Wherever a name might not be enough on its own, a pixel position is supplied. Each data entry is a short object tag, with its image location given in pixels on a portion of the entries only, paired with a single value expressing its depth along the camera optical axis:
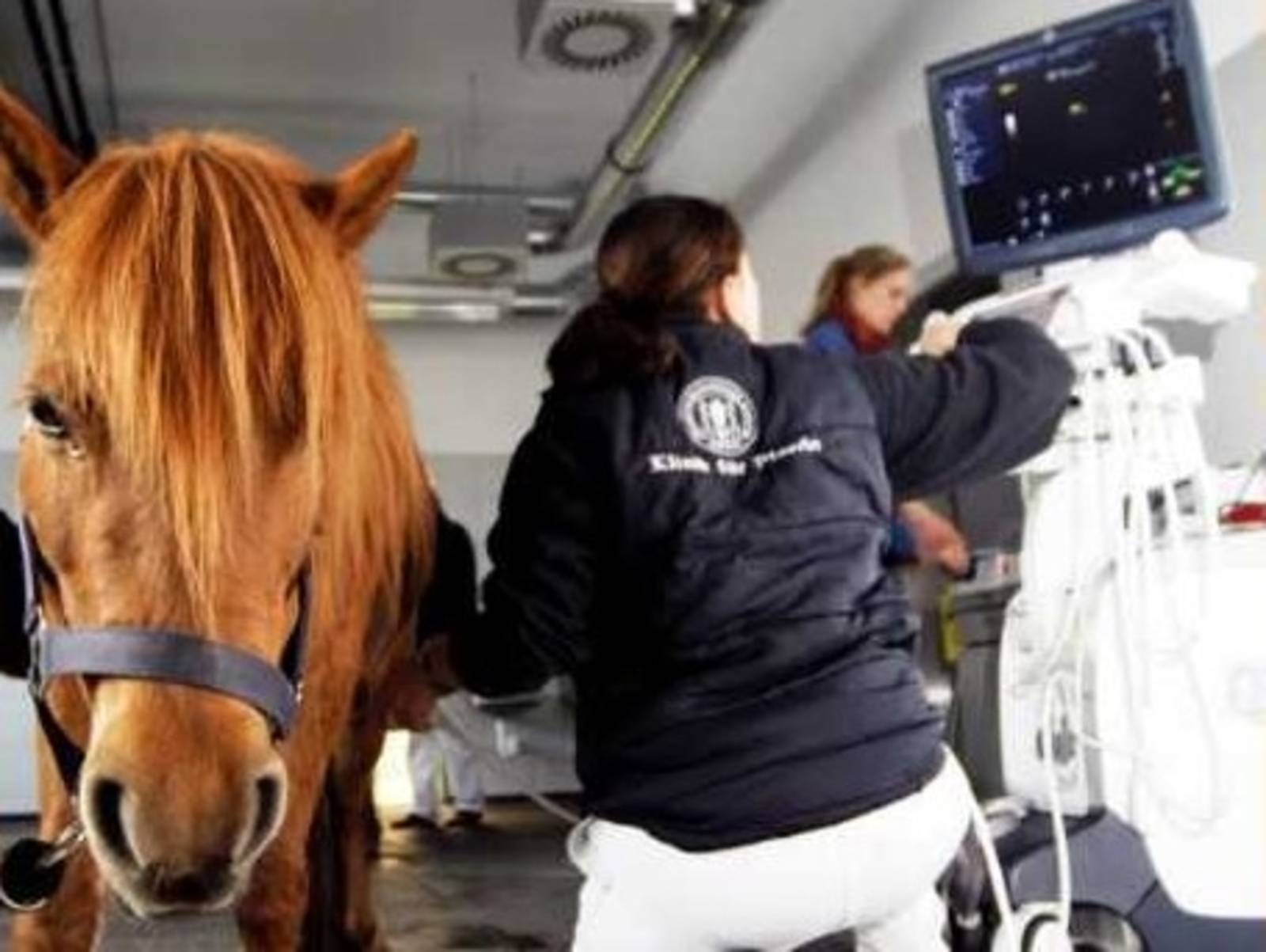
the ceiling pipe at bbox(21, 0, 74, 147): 4.16
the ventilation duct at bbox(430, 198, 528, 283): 5.47
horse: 0.79
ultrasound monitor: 1.96
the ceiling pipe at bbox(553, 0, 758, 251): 3.79
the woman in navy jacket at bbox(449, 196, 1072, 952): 1.14
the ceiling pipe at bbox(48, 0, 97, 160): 4.26
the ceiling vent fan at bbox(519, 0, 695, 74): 3.58
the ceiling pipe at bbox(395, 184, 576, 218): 5.99
